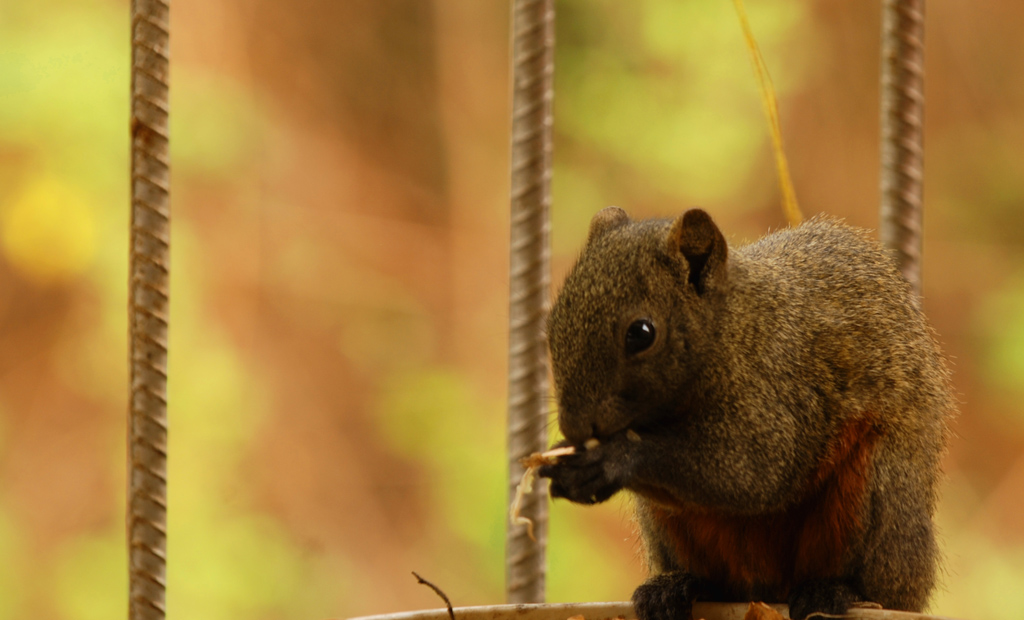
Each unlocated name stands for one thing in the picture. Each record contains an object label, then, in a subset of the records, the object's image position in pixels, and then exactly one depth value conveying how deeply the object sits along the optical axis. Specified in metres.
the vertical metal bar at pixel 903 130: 5.54
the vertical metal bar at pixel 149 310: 4.23
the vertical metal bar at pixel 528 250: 4.97
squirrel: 4.41
